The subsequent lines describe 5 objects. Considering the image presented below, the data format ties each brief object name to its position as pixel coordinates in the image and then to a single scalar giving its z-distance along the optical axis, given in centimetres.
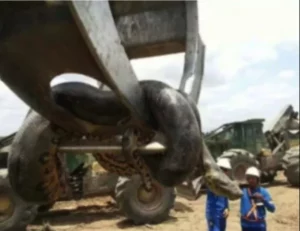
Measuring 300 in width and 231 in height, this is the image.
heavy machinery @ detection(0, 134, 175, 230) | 464
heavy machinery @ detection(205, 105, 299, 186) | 792
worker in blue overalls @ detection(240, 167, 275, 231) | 340
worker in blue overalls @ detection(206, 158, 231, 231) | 369
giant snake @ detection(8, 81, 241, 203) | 110
